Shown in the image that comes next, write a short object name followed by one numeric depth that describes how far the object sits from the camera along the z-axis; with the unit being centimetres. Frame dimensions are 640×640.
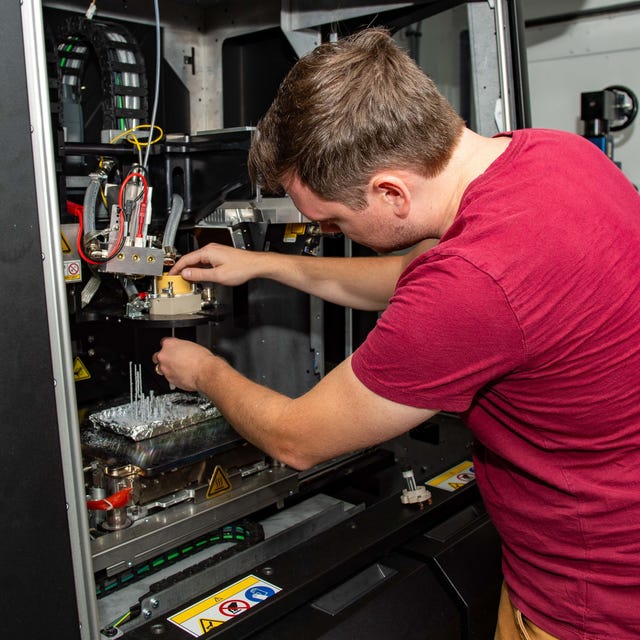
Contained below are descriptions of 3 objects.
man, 104
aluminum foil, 168
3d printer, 144
